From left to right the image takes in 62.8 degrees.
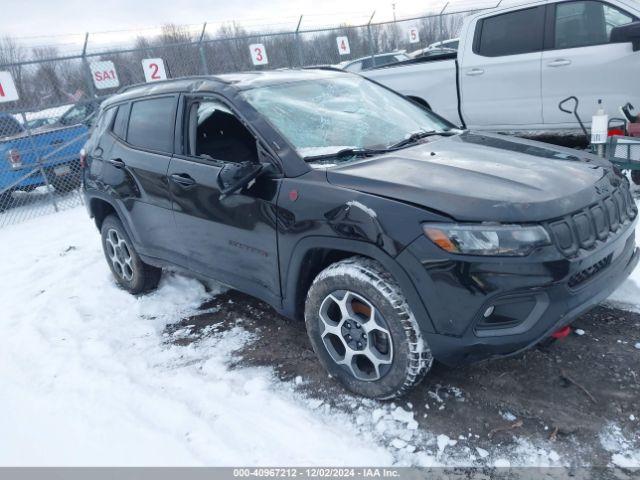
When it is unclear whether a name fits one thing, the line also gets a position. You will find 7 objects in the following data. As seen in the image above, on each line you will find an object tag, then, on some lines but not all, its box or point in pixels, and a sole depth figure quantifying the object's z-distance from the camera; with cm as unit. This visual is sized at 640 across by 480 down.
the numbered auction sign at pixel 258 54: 1490
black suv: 239
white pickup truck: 561
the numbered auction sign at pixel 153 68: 1256
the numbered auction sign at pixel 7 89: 935
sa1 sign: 1146
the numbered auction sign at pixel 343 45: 1647
